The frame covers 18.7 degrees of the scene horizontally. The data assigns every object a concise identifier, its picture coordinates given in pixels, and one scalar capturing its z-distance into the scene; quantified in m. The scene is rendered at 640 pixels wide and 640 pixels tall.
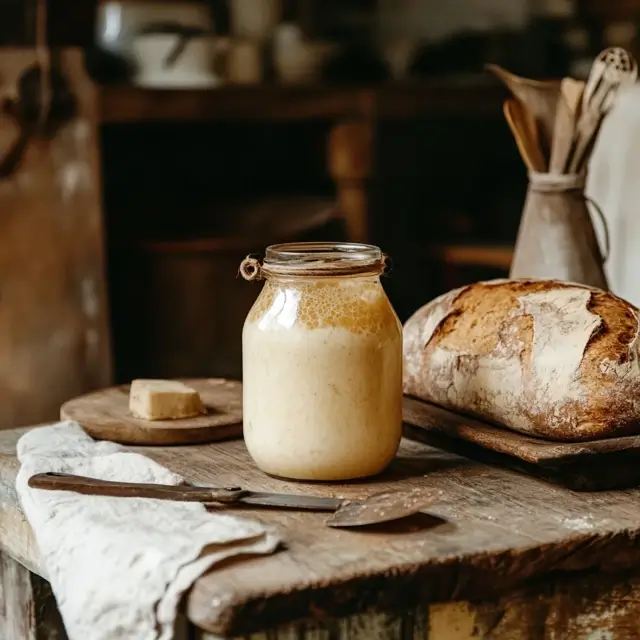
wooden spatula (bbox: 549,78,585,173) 1.55
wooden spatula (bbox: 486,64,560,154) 1.57
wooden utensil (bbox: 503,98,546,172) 1.58
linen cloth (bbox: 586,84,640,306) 1.86
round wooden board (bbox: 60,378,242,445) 1.42
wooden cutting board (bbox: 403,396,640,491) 1.29
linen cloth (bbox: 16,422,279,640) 1.15
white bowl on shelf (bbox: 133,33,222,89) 2.60
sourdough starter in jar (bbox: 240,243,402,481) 1.30
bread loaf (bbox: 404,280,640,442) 1.32
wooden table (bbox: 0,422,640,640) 1.14
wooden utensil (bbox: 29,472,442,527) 1.22
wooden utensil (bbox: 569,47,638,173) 1.55
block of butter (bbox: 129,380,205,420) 1.44
